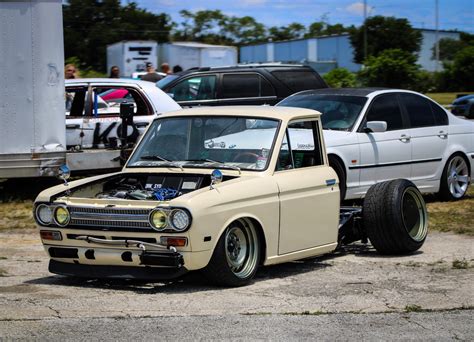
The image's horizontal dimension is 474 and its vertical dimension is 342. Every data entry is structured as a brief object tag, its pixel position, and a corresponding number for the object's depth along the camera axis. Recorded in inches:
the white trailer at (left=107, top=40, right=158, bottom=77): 1814.7
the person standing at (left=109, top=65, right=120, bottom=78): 909.8
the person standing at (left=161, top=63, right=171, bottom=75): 968.3
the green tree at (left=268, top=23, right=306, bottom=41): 4475.9
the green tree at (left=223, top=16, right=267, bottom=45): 4195.4
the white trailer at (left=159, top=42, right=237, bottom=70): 1747.0
